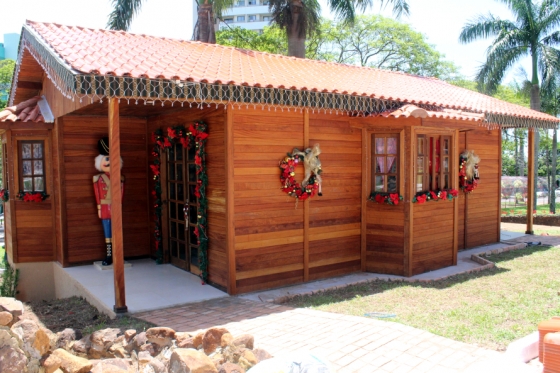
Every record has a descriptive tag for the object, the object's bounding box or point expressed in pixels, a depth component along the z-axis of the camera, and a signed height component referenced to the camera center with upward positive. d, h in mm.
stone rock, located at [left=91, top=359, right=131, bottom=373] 3387 -1486
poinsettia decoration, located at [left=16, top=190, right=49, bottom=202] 8469 -609
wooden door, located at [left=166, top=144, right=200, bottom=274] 7488 -780
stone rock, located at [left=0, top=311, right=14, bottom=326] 3572 -1151
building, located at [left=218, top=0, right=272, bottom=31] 67062 +20065
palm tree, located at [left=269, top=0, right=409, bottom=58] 16703 +5003
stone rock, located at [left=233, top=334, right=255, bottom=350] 3912 -1457
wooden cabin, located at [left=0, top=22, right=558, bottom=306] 6309 -22
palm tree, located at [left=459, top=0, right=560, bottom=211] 19875 +4775
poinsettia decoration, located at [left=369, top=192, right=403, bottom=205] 7461 -620
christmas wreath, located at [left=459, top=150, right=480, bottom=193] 9570 -279
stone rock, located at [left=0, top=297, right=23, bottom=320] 3691 -1115
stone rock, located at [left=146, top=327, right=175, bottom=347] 4141 -1498
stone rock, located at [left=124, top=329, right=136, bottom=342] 4258 -1526
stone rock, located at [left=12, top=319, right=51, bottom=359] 3585 -1330
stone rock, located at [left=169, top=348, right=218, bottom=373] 3408 -1437
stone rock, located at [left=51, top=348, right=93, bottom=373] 3479 -1461
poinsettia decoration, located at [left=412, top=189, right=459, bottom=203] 7507 -611
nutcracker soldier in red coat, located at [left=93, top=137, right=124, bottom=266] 8094 -606
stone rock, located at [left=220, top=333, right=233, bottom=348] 3938 -1460
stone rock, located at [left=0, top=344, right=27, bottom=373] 3219 -1327
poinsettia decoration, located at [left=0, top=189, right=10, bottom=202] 8895 -619
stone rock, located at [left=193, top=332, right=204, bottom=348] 4078 -1509
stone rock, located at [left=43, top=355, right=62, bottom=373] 3527 -1470
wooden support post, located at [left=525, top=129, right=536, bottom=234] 11173 -386
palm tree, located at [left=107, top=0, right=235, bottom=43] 16298 +4884
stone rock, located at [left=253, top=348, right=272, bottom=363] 3828 -1540
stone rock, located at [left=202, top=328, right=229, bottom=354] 4004 -1480
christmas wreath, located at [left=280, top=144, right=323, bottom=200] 6840 -213
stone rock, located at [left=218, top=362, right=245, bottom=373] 3455 -1490
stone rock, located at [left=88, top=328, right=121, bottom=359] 4152 -1567
